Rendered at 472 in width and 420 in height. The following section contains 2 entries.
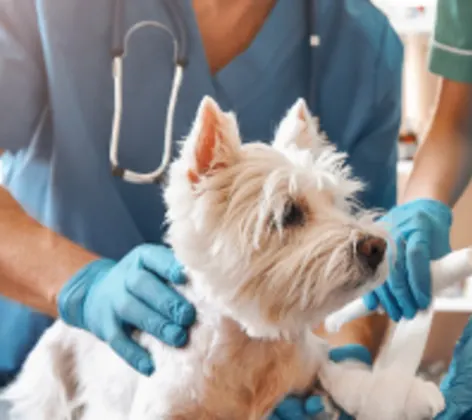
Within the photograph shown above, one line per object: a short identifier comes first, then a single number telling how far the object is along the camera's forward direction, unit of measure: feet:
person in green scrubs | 2.37
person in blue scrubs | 2.57
